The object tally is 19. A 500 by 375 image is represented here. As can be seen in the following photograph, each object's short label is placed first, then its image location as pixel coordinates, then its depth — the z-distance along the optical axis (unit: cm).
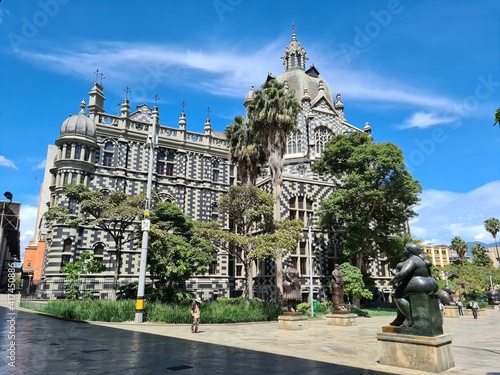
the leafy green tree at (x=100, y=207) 2394
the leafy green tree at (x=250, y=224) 2320
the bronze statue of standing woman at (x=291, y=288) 1788
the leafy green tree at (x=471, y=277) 4662
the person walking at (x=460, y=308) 2982
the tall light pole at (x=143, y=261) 1714
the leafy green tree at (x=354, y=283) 2906
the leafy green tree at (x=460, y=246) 7043
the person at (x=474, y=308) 2648
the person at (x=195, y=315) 1469
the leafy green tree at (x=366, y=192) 3030
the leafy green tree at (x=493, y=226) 7125
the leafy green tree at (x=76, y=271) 2545
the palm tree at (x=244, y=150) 2927
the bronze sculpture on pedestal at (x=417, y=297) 792
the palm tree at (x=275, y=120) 2772
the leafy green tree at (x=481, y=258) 6562
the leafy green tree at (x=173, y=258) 2289
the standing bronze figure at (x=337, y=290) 2056
